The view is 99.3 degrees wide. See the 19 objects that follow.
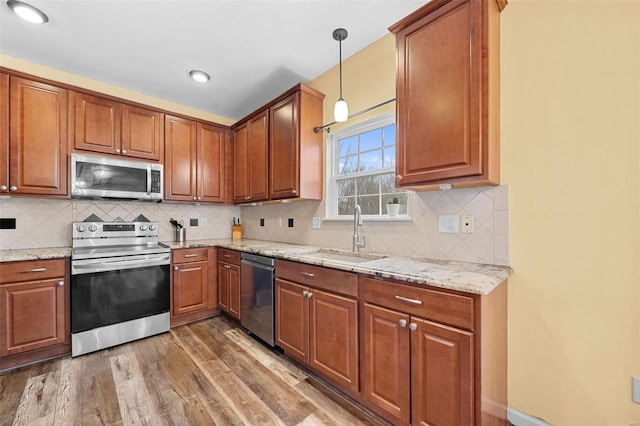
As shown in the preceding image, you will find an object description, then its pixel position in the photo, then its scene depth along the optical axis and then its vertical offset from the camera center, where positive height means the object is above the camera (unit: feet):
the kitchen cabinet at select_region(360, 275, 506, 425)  3.92 -2.29
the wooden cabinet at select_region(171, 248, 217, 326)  9.56 -2.64
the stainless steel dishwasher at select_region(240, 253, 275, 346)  7.73 -2.52
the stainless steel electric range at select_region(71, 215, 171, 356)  7.62 -2.21
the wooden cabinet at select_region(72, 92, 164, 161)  8.61 +2.91
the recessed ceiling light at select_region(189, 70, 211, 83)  9.04 +4.67
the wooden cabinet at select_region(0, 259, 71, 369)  6.85 -2.55
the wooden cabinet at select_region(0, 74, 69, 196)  7.47 +2.17
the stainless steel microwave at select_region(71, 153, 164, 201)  8.42 +1.18
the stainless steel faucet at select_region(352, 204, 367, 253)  7.22 -0.63
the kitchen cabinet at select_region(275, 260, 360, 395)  5.56 -2.46
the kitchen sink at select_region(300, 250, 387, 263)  7.09 -1.21
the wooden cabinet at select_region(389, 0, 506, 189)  4.75 +2.25
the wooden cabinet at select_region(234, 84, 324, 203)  8.59 +2.23
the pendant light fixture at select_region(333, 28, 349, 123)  6.72 +2.54
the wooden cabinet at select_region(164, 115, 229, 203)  10.44 +2.14
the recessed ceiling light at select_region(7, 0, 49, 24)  6.08 +4.69
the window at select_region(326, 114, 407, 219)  7.49 +1.32
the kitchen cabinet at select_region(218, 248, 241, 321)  9.37 -2.48
